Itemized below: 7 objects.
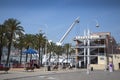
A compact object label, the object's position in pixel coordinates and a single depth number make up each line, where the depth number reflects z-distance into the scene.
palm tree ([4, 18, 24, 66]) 27.14
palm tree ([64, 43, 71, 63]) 53.67
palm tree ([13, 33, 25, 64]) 33.28
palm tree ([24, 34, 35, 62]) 34.96
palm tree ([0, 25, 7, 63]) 27.27
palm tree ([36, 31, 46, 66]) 36.55
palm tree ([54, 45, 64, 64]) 48.93
